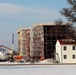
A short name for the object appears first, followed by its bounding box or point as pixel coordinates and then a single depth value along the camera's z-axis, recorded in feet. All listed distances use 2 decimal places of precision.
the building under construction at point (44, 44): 410.52
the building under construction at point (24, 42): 498.81
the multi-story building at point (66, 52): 293.23
